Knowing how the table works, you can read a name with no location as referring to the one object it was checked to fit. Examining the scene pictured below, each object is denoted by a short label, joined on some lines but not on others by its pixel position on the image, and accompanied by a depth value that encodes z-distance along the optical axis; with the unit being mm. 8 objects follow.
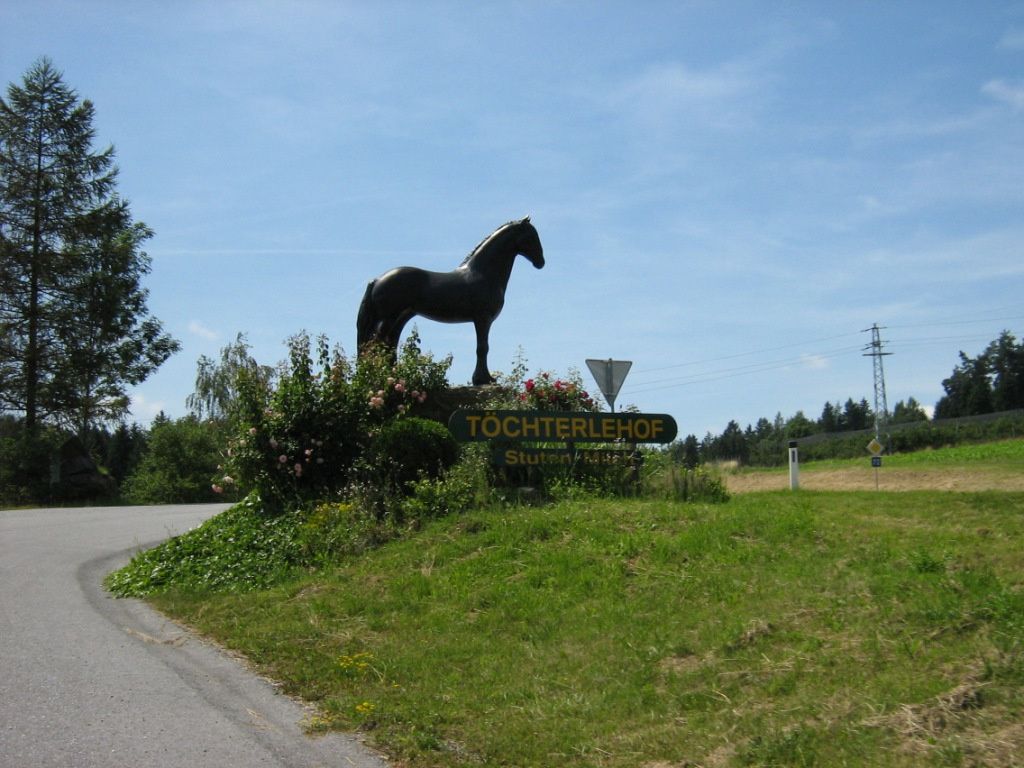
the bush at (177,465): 36812
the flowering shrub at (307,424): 13289
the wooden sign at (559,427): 12000
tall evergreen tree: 32406
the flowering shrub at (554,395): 13594
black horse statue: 15125
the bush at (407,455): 12344
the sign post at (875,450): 24695
